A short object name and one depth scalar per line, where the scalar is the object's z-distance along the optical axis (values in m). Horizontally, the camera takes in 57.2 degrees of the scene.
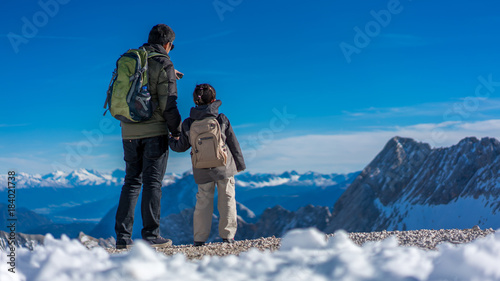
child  7.77
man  7.63
